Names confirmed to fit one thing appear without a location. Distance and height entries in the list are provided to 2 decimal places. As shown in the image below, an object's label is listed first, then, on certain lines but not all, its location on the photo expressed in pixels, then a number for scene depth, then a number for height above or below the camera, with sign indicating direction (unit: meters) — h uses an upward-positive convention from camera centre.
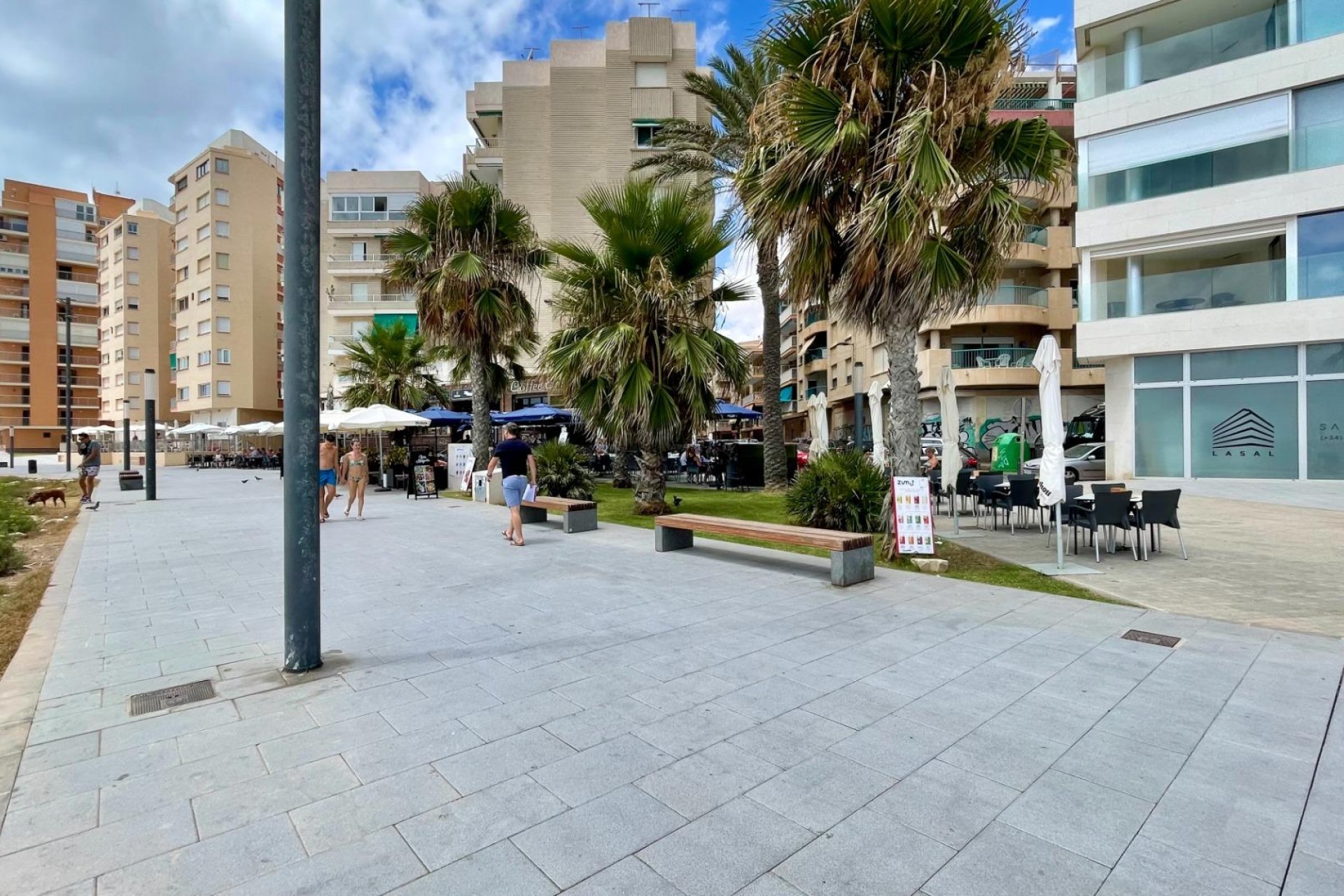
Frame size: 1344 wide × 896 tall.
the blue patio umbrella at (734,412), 20.25 +1.10
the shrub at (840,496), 10.12 -0.73
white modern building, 18.59 +6.35
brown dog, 16.10 -1.05
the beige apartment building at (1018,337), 32.16 +5.58
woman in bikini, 14.05 -0.51
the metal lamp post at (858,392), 14.21 +1.19
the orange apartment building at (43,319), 62.62 +12.42
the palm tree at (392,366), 26.98 +3.40
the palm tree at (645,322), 12.16 +2.37
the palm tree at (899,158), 7.88 +3.58
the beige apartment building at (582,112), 36.25 +18.15
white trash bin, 15.84 -0.96
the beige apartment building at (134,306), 60.28 +13.17
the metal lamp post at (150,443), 17.34 +0.21
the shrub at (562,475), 14.86 -0.57
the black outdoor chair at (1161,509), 8.64 -0.81
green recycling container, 21.23 -0.26
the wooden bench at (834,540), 7.02 -1.00
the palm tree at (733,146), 17.64 +8.39
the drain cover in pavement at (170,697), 4.02 -1.51
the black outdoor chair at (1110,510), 8.63 -0.82
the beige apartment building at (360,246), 44.81 +13.71
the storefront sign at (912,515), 8.13 -0.83
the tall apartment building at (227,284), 50.91 +12.84
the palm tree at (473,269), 17.27 +4.74
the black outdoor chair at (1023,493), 10.95 -0.78
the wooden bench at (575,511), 10.98 -1.02
